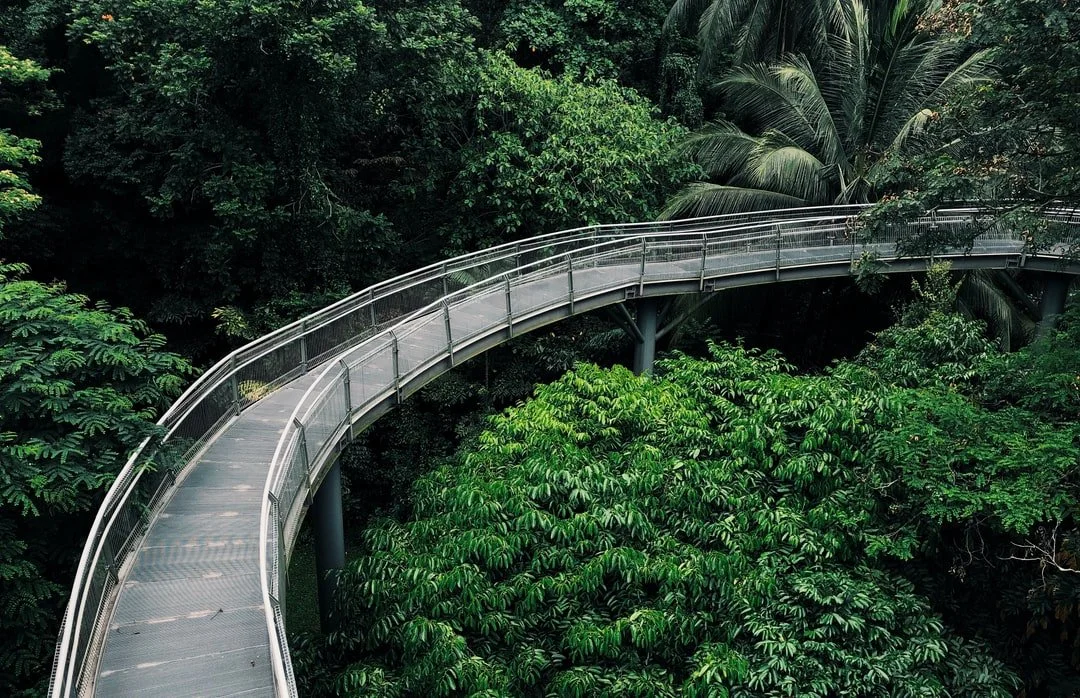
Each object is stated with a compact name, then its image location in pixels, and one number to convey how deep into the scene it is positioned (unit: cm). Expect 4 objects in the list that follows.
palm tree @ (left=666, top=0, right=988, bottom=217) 1911
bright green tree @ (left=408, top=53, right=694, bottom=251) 1805
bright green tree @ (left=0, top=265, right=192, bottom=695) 823
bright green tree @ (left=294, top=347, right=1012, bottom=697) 818
